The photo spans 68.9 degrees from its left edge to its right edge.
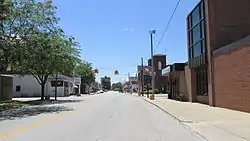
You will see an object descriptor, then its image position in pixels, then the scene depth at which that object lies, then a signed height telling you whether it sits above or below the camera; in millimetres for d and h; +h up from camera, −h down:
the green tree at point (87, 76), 65629 +1618
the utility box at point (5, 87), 24353 -806
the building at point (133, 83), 86571 -1483
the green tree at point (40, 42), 14059 +3171
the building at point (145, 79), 59884 +153
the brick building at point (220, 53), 11577 +1949
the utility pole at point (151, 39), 27740 +6348
